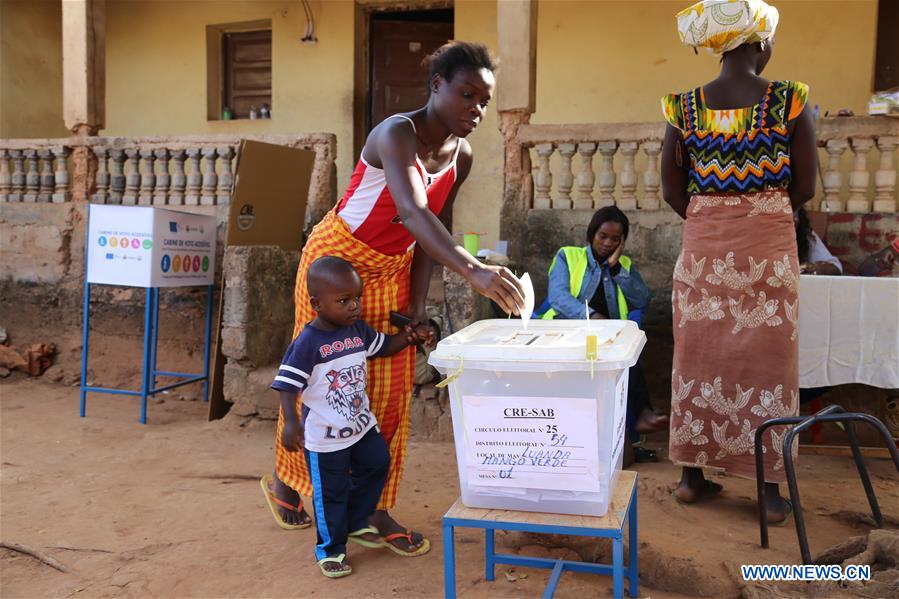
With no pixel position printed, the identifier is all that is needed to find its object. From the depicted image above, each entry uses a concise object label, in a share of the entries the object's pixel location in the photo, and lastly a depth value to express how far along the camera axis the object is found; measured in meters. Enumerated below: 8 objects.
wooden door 7.95
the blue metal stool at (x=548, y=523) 1.89
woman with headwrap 2.82
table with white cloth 3.70
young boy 2.45
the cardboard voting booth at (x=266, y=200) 4.94
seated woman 4.19
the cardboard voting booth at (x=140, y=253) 4.91
